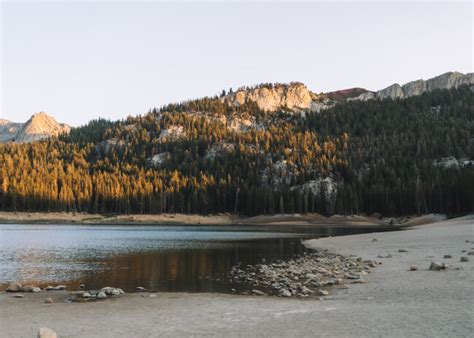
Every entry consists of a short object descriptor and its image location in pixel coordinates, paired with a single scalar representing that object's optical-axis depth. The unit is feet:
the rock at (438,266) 85.40
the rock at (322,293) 71.14
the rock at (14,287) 84.05
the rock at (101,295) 75.84
